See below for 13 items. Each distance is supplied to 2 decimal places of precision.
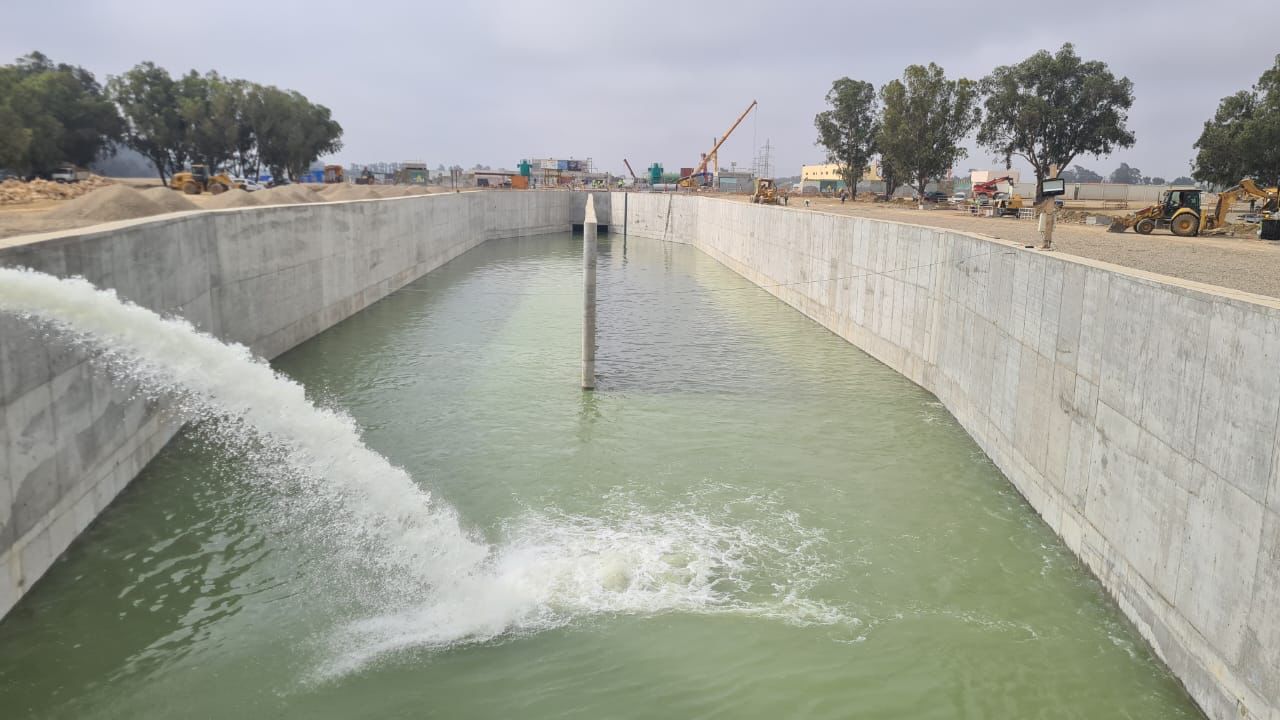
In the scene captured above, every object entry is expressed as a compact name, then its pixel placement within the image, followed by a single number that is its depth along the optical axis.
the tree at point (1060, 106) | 58.84
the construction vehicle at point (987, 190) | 64.50
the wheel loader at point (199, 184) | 54.41
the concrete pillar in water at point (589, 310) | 22.62
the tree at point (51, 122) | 56.99
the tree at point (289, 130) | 87.44
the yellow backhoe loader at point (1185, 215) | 29.06
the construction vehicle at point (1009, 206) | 47.81
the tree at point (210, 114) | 82.56
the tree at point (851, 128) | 80.19
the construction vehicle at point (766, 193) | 65.69
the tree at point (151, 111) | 81.69
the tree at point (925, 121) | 65.12
